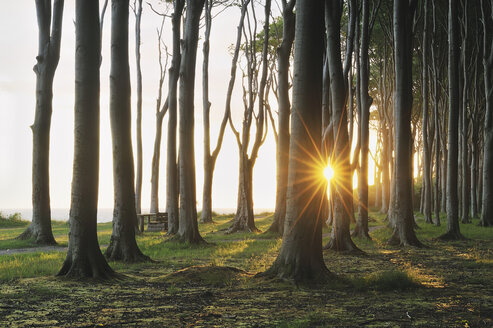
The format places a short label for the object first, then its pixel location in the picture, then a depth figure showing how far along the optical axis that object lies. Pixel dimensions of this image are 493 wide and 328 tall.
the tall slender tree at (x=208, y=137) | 26.98
